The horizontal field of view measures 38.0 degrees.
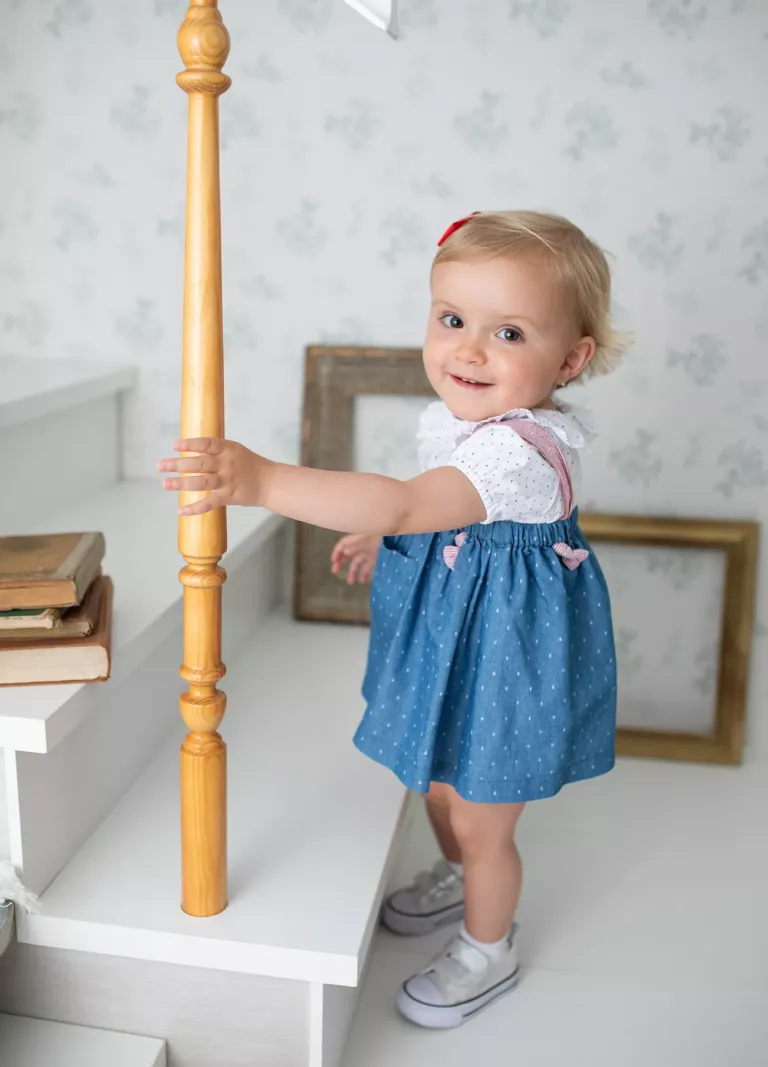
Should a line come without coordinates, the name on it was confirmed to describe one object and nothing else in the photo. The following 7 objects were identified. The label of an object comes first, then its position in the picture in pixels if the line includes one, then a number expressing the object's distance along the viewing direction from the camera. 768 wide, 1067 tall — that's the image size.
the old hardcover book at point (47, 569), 1.03
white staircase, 1.04
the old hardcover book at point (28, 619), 1.03
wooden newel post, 0.88
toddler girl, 1.07
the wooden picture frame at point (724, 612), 1.73
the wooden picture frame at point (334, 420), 1.75
